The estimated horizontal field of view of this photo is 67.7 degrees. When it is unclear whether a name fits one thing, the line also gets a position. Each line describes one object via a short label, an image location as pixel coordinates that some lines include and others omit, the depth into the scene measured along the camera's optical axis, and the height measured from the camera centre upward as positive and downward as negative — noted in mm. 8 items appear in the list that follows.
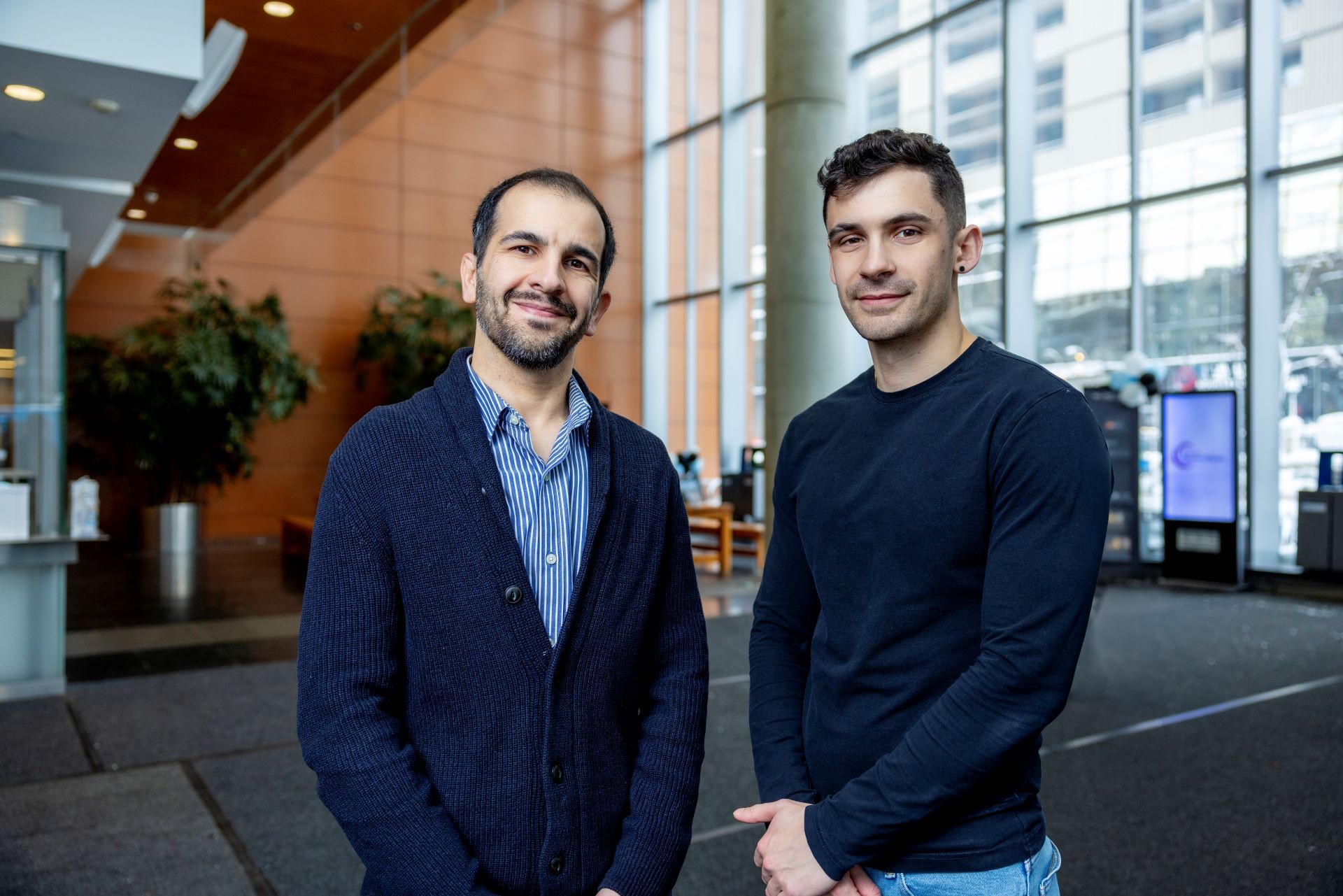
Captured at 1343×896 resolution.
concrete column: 9125 +2270
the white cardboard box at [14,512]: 5250 -366
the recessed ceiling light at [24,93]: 4945 +1750
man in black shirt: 1148 -160
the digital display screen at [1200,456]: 8617 -86
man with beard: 1294 -239
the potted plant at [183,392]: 11125 +577
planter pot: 11375 -974
